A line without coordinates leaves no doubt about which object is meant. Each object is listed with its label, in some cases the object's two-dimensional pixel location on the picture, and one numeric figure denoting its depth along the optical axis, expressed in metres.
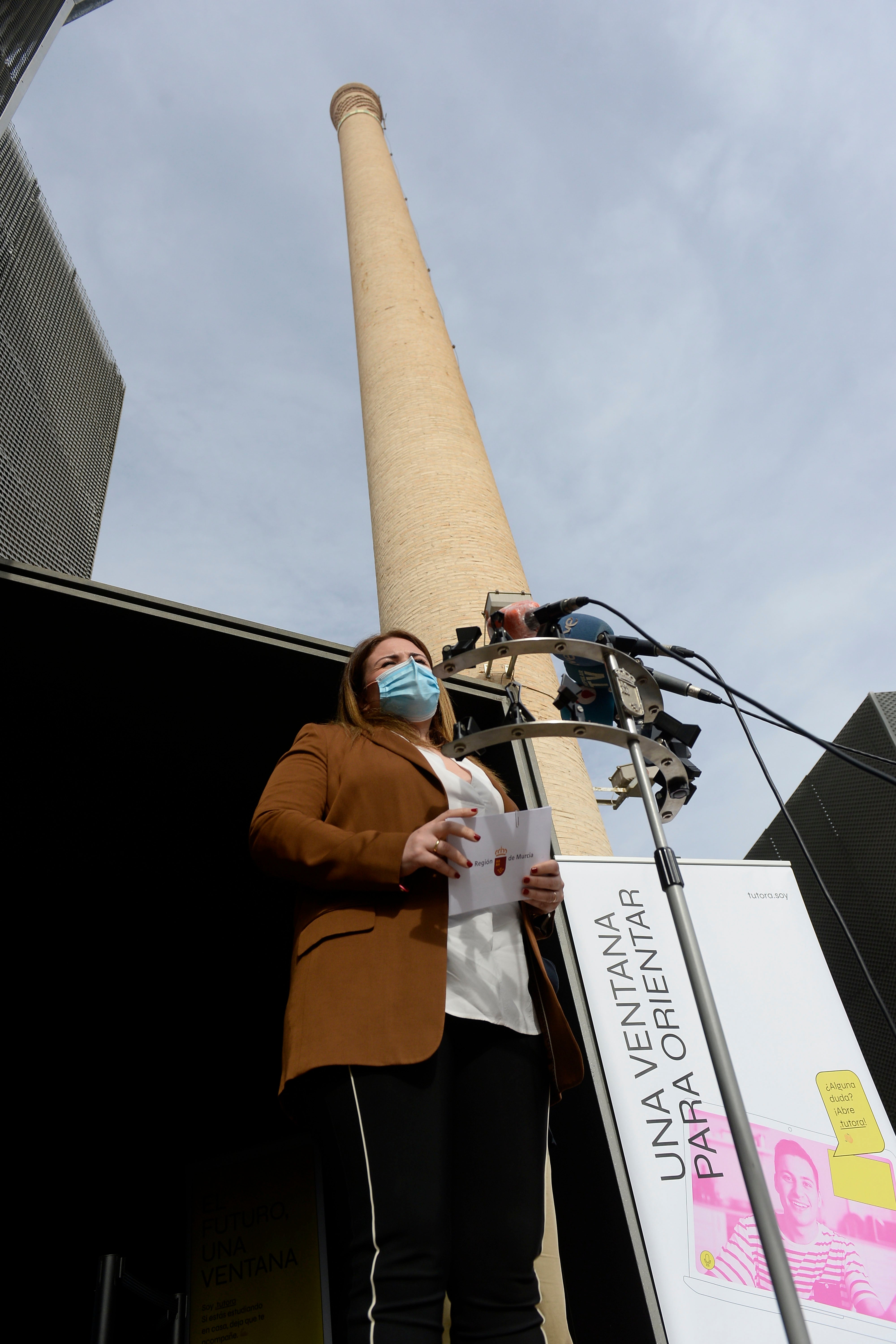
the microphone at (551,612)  2.05
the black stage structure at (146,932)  2.09
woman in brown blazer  1.05
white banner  2.03
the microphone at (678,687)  1.92
